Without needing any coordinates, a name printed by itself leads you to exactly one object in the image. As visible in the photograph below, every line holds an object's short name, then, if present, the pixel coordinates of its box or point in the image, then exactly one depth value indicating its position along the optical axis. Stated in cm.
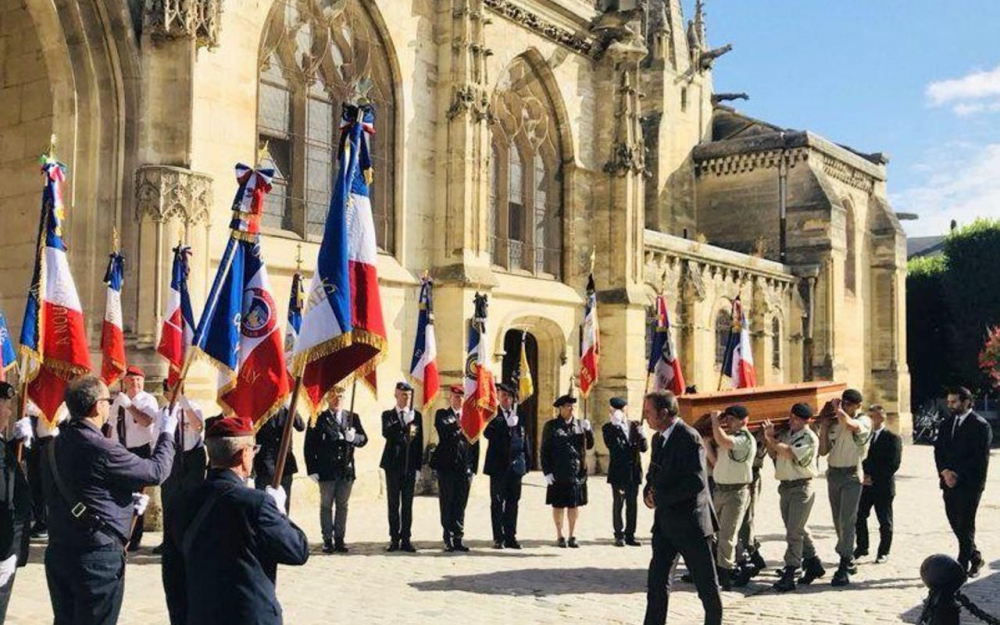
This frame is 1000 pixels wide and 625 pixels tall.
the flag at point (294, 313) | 1270
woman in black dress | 1087
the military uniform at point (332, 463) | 1027
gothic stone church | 1179
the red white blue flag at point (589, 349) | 1680
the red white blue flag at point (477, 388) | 1251
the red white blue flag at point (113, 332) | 1063
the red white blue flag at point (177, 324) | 1059
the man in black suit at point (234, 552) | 403
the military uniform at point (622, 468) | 1126
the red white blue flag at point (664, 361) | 1590
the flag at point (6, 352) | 916
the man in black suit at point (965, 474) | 931
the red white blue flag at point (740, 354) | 1764
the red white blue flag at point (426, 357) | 1359
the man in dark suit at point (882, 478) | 1026
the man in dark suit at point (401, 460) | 1055
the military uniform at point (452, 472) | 1063
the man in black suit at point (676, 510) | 654
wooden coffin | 1011
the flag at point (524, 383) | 1492
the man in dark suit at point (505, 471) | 1092
